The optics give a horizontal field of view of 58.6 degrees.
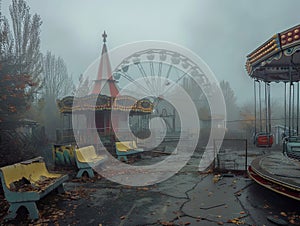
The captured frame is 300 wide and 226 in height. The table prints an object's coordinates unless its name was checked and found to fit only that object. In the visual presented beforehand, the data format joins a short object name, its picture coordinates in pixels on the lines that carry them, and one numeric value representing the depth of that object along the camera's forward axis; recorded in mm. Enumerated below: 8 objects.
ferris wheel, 30734
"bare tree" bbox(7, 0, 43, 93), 20500
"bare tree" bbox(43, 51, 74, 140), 34344
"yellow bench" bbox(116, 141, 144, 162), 11125
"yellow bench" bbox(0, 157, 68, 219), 4344
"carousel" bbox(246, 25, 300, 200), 4891
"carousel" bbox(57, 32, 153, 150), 14531
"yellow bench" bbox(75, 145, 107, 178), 7656
